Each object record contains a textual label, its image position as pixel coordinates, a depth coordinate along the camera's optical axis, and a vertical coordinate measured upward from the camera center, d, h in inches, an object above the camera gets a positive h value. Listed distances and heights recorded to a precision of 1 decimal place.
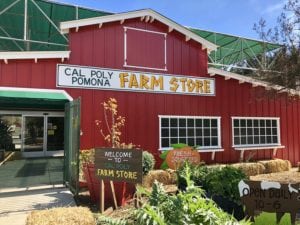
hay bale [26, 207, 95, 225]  125.2 -46.0
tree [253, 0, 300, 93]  274.2 +75.0
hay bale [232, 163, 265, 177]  346.7 -56.8
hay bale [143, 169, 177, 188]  282.8 -56.4
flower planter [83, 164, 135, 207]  208.2 -52.1
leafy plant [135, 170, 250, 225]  84.2 -29.9
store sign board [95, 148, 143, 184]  176.6 -26.7
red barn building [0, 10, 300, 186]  292.3 +50.5
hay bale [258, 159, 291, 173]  368.1 -56.4
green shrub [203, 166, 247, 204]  164.4 -37.1
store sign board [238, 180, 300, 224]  113.0 -32.2
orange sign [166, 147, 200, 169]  299.2 -34.8
